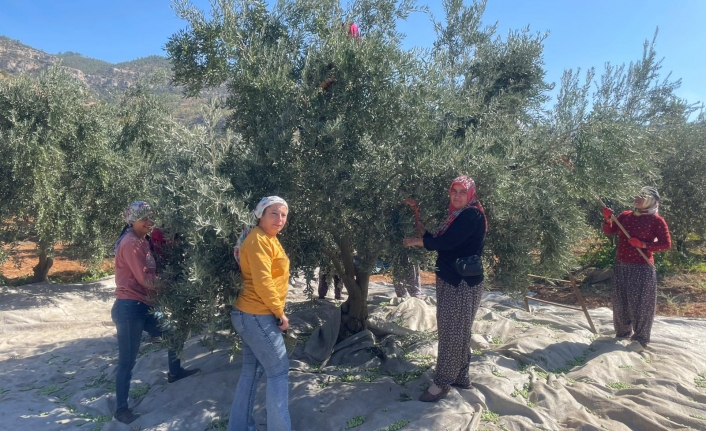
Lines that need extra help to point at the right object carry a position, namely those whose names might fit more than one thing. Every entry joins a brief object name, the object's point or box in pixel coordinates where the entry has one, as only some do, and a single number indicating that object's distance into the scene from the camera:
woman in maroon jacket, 5.93
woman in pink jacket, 4.36
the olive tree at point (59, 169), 8.33
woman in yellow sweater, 3.67
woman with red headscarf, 4.12
